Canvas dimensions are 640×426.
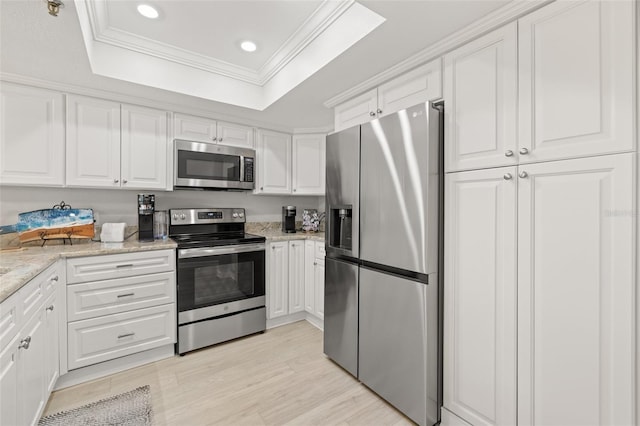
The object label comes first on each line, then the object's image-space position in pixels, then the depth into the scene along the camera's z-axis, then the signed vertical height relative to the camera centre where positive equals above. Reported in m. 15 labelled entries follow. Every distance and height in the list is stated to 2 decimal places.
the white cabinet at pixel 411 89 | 1.75 +0.80
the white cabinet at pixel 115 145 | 2.33 +0.56
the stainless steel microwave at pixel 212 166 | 2.71 +0.45
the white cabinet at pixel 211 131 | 2.77 +0.81
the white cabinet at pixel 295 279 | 2.95 -0.69
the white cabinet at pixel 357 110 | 2.17 +0.81
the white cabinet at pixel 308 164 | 3.44 +0.57
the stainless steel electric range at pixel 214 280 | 2.47 -0.61
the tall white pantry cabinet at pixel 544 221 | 1.11 -0.04
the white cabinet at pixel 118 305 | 2.04 -0.70
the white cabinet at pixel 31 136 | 2.08 +0.55
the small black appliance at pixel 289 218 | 3.36 -0.07
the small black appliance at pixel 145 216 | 2.59 -0.04
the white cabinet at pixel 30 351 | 1.15 -0.66
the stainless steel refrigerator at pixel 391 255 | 1.65 -0.27
